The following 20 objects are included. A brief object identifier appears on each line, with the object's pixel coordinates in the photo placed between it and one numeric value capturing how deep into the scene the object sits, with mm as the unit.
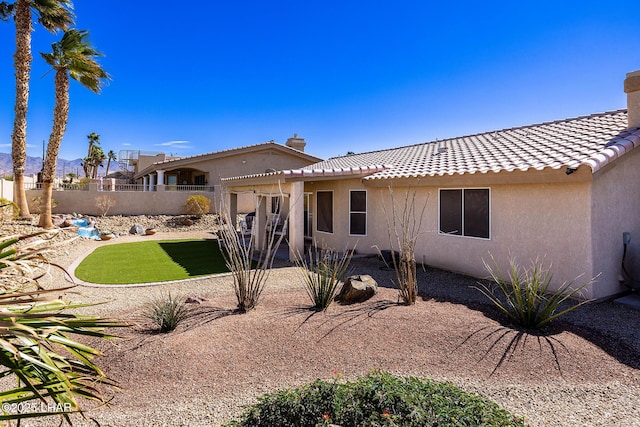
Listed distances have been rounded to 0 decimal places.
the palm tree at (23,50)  20125
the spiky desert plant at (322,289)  7480
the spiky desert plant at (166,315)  6629
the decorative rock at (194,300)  8141
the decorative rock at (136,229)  23406
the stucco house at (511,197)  8555
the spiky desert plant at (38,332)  2195
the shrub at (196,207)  27267
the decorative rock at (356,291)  7996
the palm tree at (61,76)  20500
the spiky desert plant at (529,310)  6422
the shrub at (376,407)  3350
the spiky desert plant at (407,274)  7621
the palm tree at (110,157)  71762
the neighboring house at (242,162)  30531
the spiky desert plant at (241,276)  7488
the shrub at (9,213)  17673
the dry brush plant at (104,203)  26719
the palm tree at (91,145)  62938
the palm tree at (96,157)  63094
